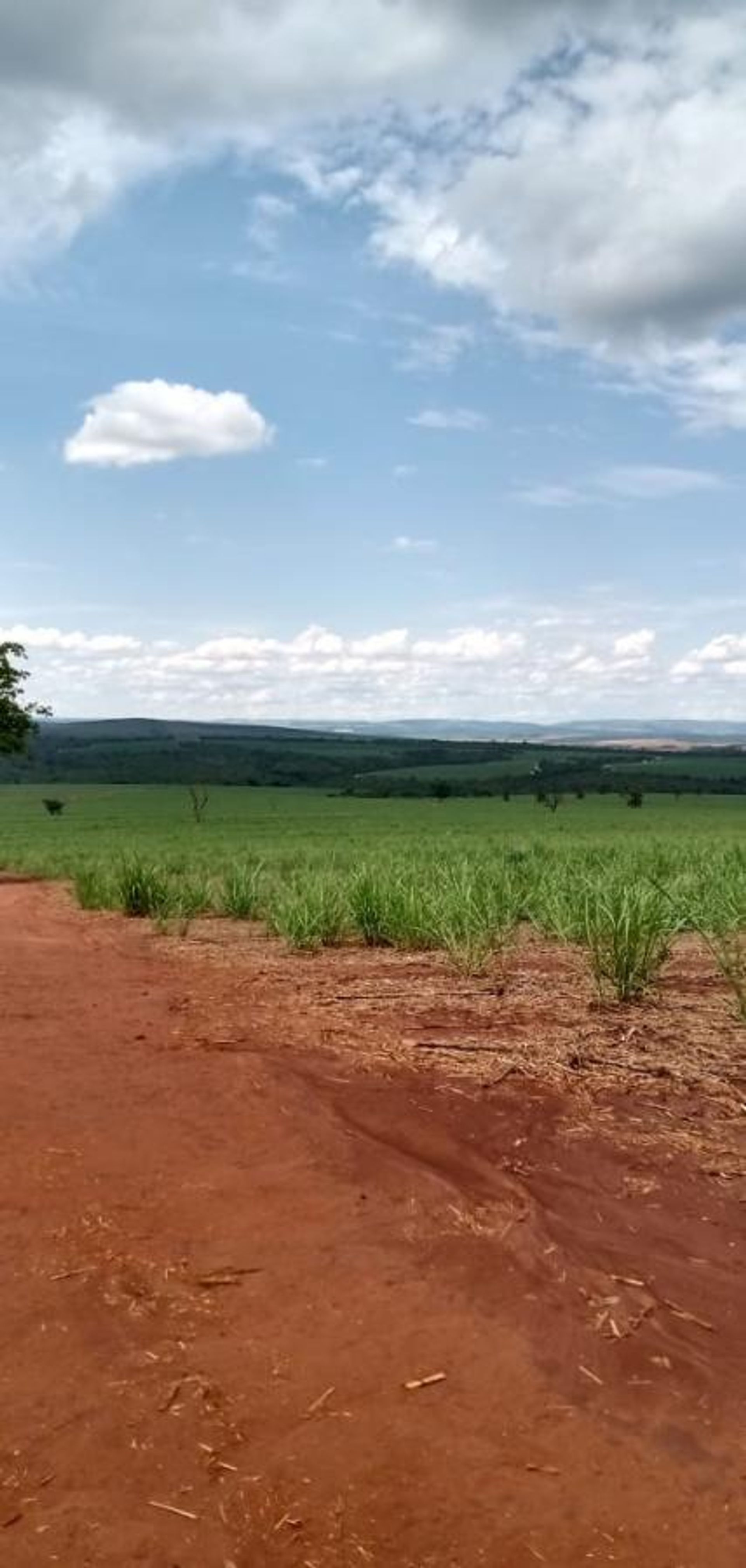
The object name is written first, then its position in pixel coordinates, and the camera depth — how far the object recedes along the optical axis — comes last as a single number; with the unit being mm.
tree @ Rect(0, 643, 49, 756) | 28391
